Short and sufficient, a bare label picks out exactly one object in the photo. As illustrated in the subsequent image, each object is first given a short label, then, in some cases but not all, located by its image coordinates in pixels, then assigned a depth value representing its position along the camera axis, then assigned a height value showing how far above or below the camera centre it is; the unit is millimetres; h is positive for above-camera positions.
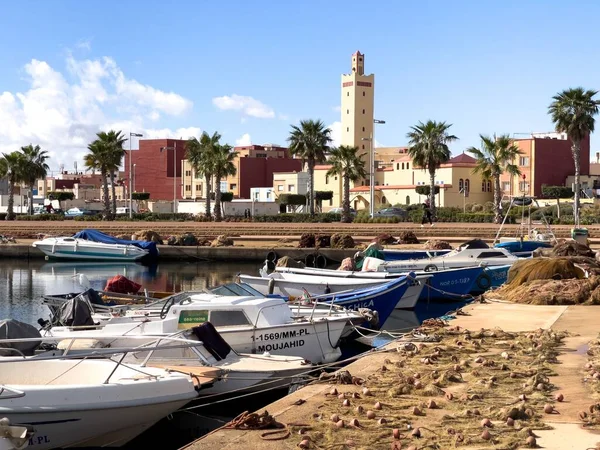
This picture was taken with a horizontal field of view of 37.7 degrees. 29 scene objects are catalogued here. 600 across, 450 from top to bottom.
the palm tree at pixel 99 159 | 80956 +3368
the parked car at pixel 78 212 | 94988 -1845
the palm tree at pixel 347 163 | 78500 +2872
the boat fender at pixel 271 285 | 25606 -2638
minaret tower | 132125 +13247
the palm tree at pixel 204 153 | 80750 +4004
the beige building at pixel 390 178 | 94312 +1890
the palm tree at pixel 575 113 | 67500 +6280
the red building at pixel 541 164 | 95688 +3354
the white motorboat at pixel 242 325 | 16859 -2552
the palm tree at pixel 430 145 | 74562 +4226
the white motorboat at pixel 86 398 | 11289 -2684
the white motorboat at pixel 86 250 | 50719 -3200
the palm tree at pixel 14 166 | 90688 +3041
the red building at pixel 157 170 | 132125 +3888
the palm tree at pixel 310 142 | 79875 +4849
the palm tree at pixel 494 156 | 71688 +3199
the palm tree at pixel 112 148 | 81188 +4370
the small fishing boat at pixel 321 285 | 28016 -2904
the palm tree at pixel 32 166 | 91250 +3116
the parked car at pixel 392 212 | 79025 -1591
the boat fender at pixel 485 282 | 32562 -3243
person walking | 61506 -1543
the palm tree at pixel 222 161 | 80625 +3132
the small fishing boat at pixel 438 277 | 29781 -2843
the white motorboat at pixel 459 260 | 32750 -2519
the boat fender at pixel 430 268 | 32188 -2704
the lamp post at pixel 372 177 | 69344 +1385
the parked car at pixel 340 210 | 86625 -1571
